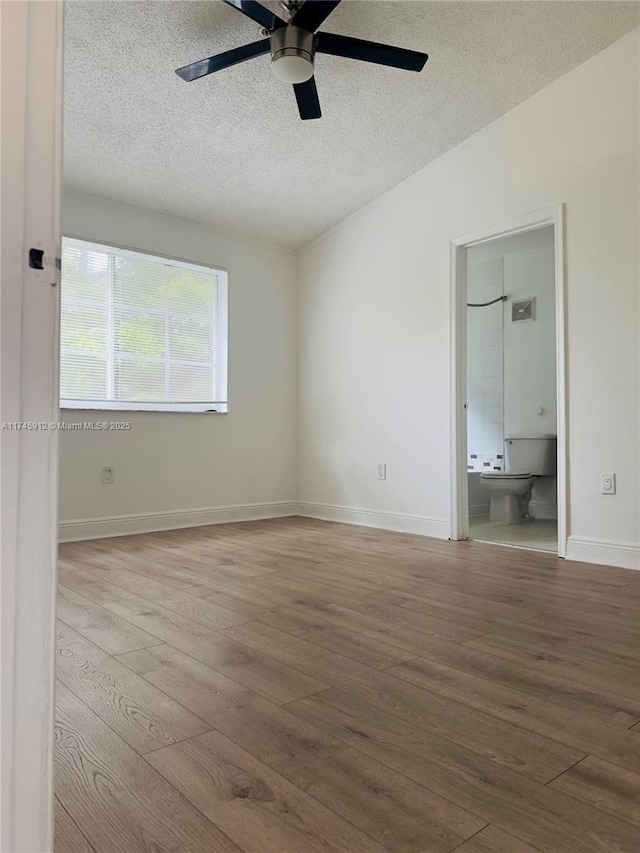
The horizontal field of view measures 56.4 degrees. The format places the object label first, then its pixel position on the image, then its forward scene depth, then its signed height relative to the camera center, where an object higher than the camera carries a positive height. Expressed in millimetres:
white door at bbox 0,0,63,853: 621 +29
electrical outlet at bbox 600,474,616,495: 3084 -241
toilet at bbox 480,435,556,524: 4684 -297
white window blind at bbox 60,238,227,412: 3920 +737
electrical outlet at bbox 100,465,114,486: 3990 -264
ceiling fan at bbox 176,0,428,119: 2420 +1636
